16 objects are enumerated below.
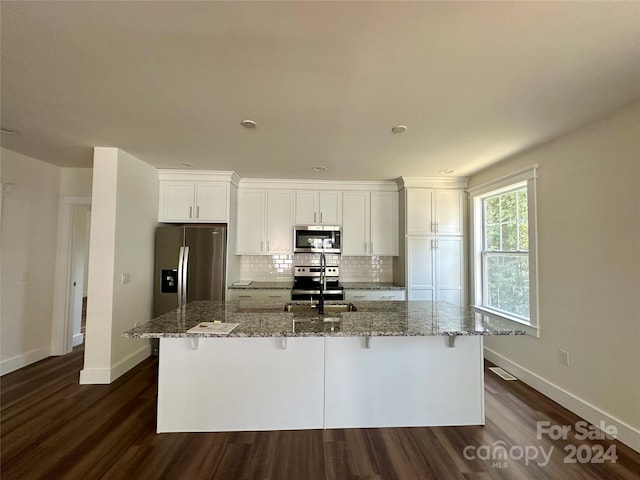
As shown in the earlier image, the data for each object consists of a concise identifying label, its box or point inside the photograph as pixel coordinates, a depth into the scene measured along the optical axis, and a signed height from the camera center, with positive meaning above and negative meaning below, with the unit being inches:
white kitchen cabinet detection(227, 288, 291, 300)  151.6 -21.7
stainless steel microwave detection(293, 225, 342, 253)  164.1 +9.3
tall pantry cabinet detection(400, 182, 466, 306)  155.9 +7.0
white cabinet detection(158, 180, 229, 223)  150.7 +27.7
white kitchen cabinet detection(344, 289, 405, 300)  156.0 -21.9
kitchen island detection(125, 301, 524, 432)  81.4 -36.3
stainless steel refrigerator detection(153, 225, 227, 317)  142.3 -6.6
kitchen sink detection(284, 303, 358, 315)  104.5 -19.7
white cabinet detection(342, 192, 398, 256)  167.8 +19.2
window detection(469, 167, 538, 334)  115.2 +4.2
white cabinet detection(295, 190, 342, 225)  166.7 +26.9
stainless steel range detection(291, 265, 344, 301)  153.3 -16.8
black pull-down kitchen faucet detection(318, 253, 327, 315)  91.4 -16.5
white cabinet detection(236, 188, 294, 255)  165.3 +19.4
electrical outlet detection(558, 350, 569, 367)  97.9 -34.8
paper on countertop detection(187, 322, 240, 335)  70.5 -19.3
